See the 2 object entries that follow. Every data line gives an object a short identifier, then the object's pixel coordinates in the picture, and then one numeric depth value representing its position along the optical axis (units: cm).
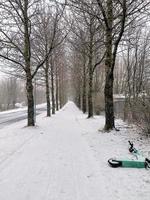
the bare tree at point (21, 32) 842
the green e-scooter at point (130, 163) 349
